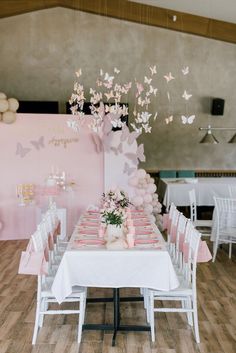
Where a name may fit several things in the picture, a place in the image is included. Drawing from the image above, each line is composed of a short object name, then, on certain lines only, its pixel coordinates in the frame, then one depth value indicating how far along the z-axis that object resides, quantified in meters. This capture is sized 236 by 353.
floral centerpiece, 3.95
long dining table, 3.52
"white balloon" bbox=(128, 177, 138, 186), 6.73
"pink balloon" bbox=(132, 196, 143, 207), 6.46
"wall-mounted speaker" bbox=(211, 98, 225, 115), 9.84
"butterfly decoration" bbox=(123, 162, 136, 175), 7.49
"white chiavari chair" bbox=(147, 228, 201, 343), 3.61
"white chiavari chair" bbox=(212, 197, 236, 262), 6.07
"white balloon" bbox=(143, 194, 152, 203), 6.64
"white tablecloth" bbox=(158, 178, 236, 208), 8.34
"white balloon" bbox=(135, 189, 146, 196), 6.65
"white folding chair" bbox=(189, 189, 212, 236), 6.59
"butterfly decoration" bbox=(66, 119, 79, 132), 5.61
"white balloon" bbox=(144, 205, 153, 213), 6.60
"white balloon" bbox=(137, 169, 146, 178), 6.80
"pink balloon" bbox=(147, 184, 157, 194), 6.77
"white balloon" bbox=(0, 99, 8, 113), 6.95
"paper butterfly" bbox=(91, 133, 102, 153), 7.48
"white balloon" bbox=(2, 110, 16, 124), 7.02
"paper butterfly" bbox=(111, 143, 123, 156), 7.47
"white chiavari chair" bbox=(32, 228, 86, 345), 3.61
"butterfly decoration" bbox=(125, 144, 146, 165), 7.48
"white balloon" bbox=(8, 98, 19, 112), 7.06
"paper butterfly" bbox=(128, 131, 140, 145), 7.42
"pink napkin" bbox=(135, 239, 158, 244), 3.86
